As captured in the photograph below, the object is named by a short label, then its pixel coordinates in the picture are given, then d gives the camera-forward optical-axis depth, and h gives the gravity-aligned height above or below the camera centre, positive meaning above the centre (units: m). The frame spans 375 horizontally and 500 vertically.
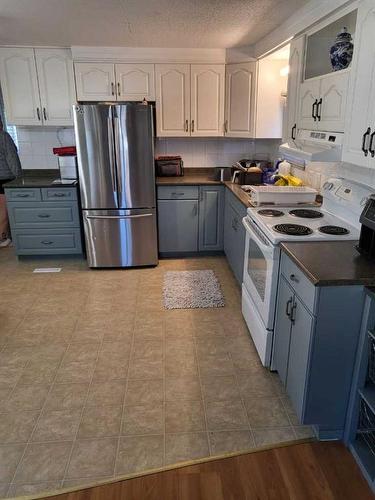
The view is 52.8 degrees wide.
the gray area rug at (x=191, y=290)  3.21 -1.48
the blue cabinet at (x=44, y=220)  4.02 -1.02
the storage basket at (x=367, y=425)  1.69 -1.32
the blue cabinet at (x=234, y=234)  3.24 -1.02
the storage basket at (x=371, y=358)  1.60 -0.98
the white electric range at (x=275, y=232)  2.13 -0.62
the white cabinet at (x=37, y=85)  3.93 +0.36
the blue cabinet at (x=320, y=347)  1.60 -0.98
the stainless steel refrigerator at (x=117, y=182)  3.54 -0.58
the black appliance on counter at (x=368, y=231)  1.74 -0.52
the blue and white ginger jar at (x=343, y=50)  2.10 +0.37
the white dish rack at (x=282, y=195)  2.80 -0.54
